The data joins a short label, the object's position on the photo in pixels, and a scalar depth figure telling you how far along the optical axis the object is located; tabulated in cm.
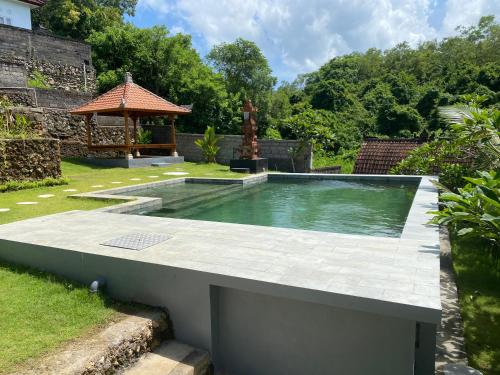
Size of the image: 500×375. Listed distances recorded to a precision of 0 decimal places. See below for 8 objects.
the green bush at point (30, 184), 867
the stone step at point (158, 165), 1568
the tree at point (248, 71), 2883
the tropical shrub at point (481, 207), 263
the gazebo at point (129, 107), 1513
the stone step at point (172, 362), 278
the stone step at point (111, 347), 240
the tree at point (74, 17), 2825
